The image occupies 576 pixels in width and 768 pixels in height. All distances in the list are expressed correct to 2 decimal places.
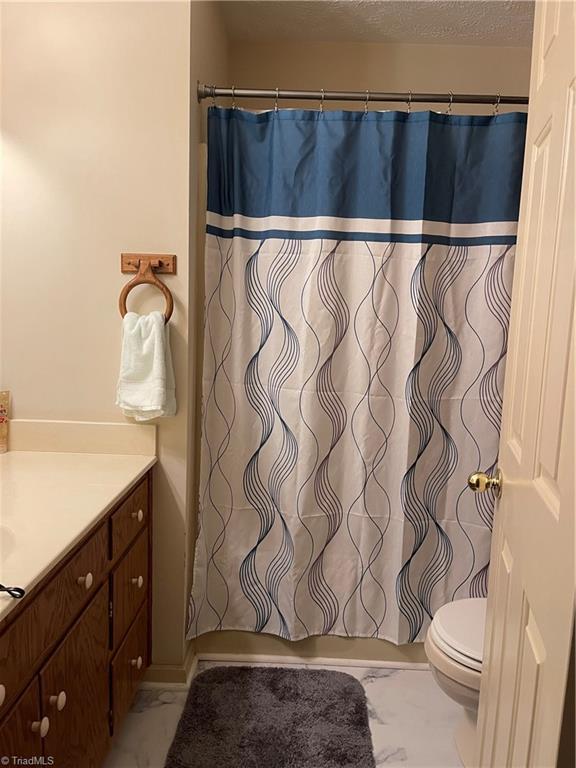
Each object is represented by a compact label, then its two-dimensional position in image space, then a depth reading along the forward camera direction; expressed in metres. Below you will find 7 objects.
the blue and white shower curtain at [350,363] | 2.05
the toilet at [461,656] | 1.71
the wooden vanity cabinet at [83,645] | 1.14
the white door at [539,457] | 0.87
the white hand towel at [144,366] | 1.91
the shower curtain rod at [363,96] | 2.03
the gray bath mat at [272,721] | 1.81
